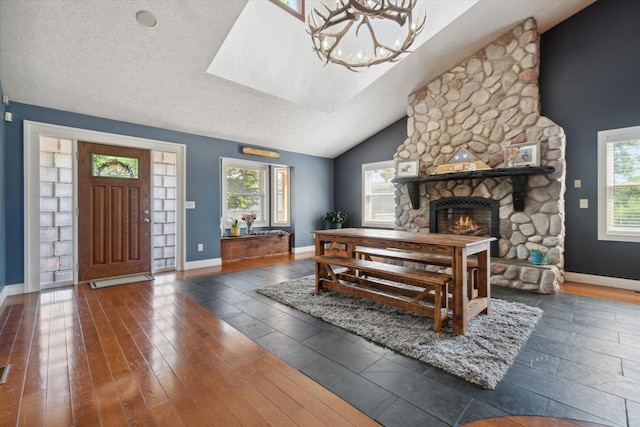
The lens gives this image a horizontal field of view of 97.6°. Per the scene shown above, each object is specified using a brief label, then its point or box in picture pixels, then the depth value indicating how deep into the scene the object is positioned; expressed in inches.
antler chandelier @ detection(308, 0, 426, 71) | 83.8
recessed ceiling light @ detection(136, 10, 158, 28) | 105.0
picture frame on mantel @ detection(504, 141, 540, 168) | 145.1
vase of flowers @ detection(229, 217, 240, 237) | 221.8
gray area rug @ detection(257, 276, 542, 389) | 71.5
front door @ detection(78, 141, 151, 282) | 151.3
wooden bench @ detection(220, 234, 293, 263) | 211.5
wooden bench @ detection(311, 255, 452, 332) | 90.9
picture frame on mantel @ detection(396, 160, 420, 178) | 191.5
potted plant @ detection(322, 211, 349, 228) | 257.9
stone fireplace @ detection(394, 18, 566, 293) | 144.3
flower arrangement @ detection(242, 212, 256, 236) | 230.2
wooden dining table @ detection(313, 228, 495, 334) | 88.0
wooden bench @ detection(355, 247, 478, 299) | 112.6
